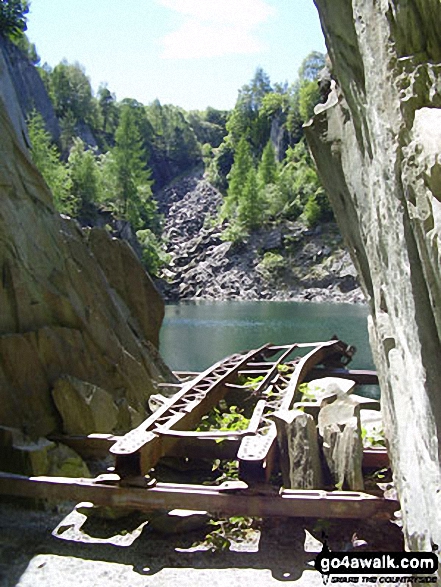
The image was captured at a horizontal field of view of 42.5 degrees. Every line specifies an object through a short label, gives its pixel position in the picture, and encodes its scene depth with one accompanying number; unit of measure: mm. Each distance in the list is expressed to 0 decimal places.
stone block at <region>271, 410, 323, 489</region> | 6066
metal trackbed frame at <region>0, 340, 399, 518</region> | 5590
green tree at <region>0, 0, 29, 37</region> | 38969
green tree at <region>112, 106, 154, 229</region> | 64188
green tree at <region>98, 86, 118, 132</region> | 106500
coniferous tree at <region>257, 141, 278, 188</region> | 85125
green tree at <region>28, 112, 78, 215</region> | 47875
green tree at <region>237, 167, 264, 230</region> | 76188
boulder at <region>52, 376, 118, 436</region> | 7891
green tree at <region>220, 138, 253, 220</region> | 81562
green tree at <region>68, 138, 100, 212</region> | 58062
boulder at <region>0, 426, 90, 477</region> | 6648
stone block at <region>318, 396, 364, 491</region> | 6020
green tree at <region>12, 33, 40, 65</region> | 79394
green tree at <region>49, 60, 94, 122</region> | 92875
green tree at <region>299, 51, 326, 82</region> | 114000
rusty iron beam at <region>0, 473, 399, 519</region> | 5500
